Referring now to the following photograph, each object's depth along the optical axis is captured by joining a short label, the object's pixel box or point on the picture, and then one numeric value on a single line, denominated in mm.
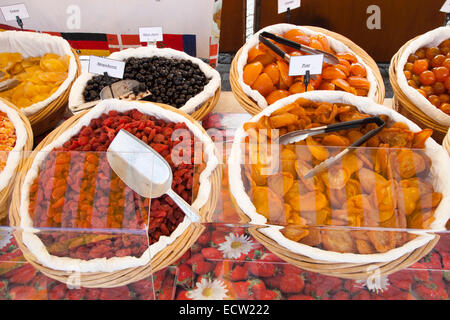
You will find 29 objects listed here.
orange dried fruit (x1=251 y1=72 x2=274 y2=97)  1535
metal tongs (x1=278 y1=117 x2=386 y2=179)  1177
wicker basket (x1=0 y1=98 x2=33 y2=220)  1132
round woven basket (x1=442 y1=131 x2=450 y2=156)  1163
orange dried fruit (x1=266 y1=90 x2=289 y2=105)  1494
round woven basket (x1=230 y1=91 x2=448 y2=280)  770
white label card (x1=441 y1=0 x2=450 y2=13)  1665
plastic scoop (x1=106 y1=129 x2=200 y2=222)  1002
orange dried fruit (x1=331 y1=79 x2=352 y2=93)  1484
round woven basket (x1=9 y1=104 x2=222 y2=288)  773
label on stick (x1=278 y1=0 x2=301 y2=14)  1740
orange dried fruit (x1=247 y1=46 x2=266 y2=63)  1653
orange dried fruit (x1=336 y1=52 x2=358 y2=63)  1642
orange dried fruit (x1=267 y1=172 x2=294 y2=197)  1005
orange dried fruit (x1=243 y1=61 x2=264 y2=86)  1563
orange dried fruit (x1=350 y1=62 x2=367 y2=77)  1576
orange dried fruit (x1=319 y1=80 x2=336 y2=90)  1499
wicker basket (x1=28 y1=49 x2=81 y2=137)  1523
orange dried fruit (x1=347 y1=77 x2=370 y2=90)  1505
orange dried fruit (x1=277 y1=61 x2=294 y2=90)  1539
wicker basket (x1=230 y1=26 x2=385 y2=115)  1495
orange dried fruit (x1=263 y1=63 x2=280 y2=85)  1552
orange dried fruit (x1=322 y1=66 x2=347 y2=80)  1532
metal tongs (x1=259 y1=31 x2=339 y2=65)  1549
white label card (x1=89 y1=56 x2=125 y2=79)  1489
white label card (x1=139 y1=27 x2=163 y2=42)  1755
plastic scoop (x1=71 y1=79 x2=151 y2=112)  1520
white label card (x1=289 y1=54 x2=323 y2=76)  1405
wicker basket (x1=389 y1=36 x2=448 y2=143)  1383
